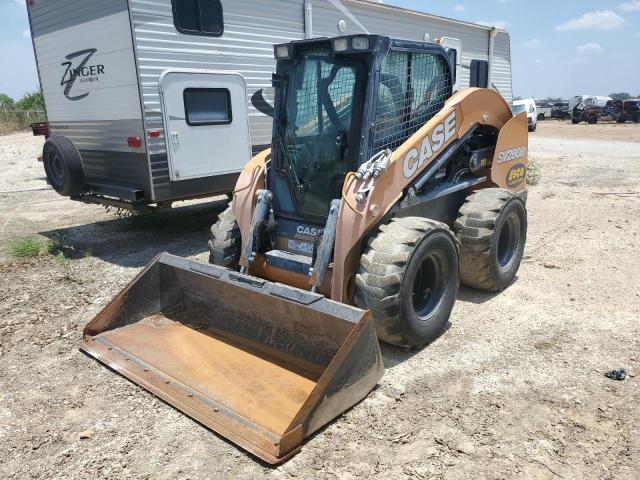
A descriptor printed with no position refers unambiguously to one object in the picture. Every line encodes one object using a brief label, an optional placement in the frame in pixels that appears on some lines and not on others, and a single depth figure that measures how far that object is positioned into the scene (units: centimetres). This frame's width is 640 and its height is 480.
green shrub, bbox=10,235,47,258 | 688
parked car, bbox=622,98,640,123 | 3278
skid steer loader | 338
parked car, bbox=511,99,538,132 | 2623
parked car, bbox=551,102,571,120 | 3872
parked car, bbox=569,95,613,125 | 3403
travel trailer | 635
